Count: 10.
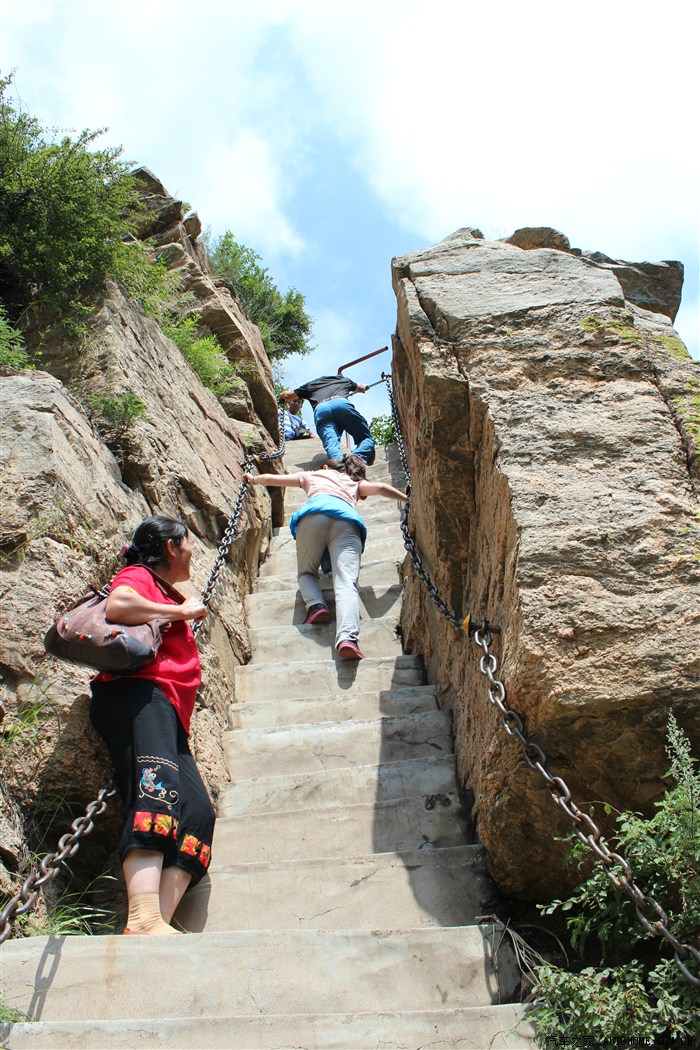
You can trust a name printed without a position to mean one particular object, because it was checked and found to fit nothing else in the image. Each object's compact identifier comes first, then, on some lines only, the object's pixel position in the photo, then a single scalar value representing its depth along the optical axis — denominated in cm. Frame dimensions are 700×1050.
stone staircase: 254
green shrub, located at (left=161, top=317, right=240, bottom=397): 873
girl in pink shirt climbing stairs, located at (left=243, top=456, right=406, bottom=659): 612
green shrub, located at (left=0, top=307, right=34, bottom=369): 527
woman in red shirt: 322
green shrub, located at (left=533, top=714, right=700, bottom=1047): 229
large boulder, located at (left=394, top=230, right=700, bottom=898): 279
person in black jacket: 971
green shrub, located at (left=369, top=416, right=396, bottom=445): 1312
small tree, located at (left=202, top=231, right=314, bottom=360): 1456
